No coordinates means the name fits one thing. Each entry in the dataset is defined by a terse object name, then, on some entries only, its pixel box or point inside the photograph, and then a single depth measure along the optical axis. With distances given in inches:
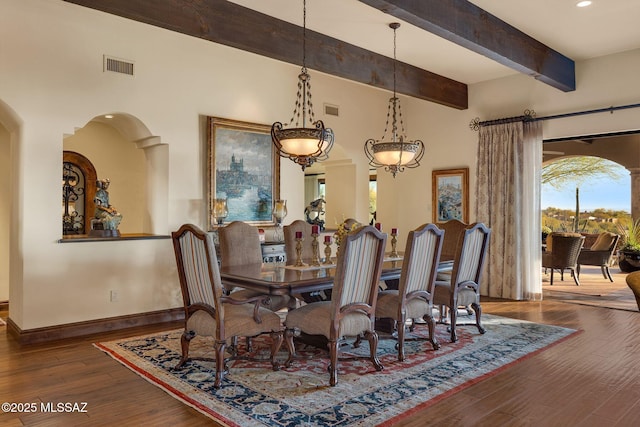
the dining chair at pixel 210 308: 124.2
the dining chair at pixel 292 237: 195.3
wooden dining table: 128.6
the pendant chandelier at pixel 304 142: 149.1
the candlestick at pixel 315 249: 165.3
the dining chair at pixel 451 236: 215.5
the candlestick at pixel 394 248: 191.4
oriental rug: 108.3
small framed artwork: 285.3
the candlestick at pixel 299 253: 159.9
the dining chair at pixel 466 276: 168.4
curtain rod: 226.4
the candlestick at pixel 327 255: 169.4
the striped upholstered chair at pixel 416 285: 145.8
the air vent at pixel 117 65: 190.7
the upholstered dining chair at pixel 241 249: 171.9
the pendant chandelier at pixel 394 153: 190.1
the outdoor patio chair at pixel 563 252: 288.4
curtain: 253.0
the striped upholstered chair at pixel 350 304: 125.3
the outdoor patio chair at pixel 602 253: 305.3
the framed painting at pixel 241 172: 220.8
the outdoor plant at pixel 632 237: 293.0
